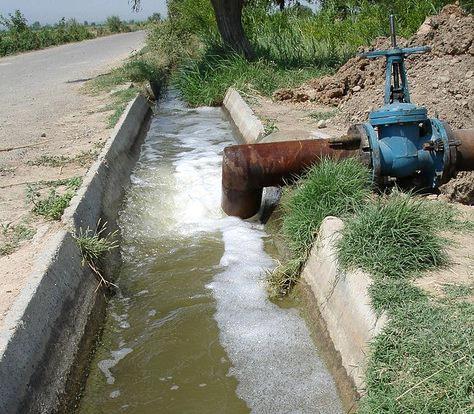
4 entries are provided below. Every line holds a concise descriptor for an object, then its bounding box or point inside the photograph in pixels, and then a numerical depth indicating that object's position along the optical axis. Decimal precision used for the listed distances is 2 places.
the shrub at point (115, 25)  49.12
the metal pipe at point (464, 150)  4.77
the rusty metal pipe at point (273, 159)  5.23
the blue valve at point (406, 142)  4.77
